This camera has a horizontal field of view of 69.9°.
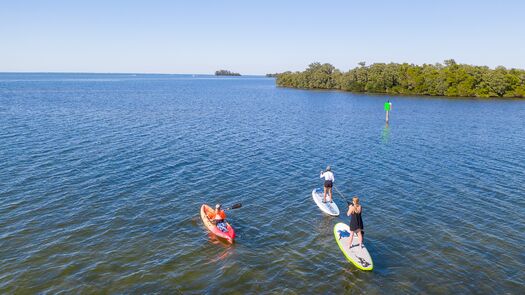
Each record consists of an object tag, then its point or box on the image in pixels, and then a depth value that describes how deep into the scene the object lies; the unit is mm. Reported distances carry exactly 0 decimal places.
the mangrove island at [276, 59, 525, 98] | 118625
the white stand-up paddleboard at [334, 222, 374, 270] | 18141
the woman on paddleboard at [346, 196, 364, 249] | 19031
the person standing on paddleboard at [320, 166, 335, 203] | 26422
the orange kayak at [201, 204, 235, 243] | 20891
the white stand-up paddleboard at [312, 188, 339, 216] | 24953
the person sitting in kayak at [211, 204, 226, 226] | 21828
